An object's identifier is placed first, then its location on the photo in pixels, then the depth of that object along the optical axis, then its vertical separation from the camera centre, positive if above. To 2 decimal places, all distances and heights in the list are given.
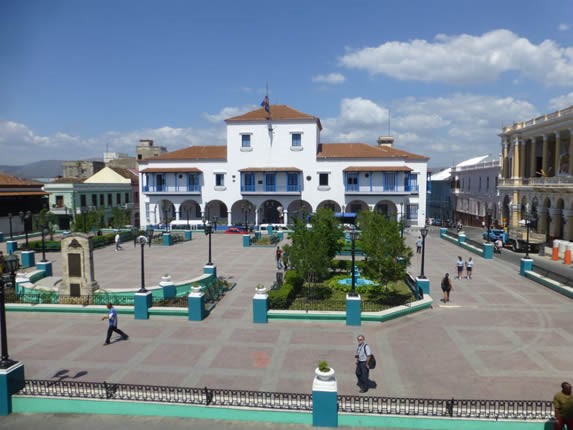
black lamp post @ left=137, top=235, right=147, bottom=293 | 16.50 -3.71
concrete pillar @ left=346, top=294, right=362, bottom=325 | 15.42 -4.30
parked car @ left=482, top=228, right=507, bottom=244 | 38.19 -3.93
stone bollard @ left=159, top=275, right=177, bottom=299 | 18.43 -4.09
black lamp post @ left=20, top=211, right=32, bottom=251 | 27.02 -1.37
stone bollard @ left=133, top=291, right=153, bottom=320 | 16.39 -4.33
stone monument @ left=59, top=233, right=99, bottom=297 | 18.72 -3.15
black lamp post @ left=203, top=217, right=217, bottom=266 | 22.62 -1.90
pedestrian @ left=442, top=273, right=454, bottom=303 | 18.14 -4.08
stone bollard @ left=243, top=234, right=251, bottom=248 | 35.88 -3.95
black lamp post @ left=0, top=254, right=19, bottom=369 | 9.69 -3.34
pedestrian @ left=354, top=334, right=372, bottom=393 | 10.37 -4.23
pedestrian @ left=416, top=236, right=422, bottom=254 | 32.26 -4.18
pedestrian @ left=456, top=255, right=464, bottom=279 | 23.22 -4.14
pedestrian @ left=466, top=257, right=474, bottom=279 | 23.34 -4.19
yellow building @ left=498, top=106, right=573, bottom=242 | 36.66 +2.01
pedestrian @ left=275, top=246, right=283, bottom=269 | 25.48 -3.91
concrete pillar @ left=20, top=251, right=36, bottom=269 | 27.38 -4.11
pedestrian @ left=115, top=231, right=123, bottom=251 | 33.66 -3.82
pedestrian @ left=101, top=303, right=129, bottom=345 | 13.62 -4.21
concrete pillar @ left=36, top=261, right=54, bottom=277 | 23.86 -4.07
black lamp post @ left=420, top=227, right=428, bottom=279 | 19.53 -1.86
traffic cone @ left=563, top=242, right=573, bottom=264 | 29.12 -4.29
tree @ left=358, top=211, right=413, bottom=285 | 17.38 -2.53
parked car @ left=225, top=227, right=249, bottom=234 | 47.03 -4.00
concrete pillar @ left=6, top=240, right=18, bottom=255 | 31.48 -3.75
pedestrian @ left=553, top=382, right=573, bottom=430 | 7.73 -3.99
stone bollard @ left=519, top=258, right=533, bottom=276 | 23.81 -4.11
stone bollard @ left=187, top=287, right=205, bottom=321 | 16.05 -4.20
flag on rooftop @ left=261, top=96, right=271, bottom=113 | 45.84 +10.00
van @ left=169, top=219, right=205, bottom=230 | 49.81 -3.53
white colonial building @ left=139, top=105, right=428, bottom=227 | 48.28 +2.30
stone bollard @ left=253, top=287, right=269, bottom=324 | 15.66 -4.27
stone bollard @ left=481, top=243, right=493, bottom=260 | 30.34 -4.18
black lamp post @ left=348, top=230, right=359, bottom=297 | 15.97 -1.77
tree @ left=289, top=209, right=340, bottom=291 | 18.58 -2.59
